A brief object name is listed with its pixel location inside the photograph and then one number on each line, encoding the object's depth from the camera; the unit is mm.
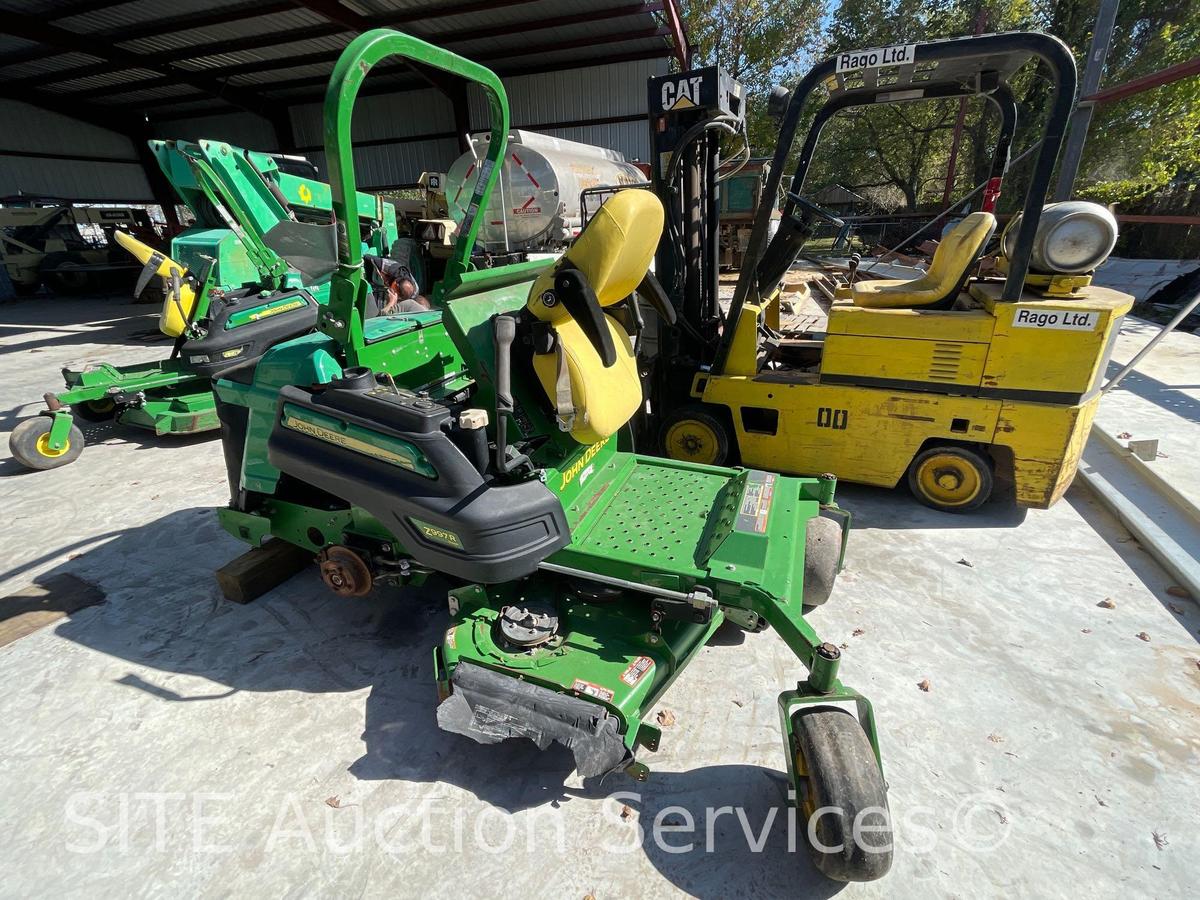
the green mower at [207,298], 5484
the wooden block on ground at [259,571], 3604
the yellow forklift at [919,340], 3668
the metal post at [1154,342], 4010
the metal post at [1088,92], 7547
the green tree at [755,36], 24297
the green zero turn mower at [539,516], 2295
